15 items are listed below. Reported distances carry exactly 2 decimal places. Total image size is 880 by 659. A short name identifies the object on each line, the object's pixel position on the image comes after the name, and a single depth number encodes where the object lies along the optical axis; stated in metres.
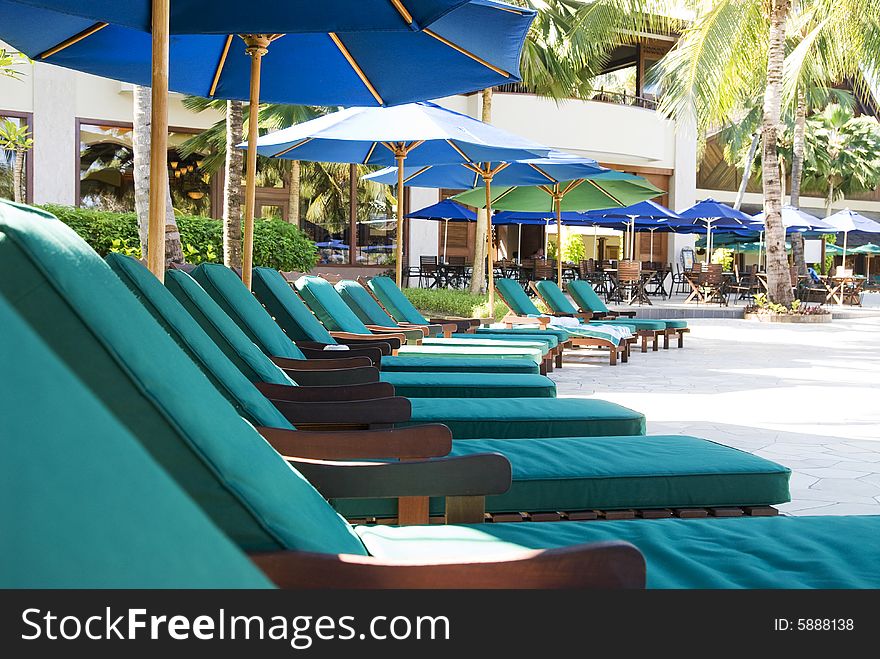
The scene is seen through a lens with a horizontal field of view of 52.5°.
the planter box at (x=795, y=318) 18.03
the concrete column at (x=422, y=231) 22.67
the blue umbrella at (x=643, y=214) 20.17
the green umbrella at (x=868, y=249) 31.09
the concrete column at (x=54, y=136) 17.86
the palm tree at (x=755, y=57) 16.97
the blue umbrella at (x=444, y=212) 20.05
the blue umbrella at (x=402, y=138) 9.28
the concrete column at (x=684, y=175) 26.95
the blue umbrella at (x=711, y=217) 22.11
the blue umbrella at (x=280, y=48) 4.23
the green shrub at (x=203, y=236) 15.18
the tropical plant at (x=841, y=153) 34.94
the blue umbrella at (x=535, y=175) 11.76
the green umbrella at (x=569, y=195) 14.17
